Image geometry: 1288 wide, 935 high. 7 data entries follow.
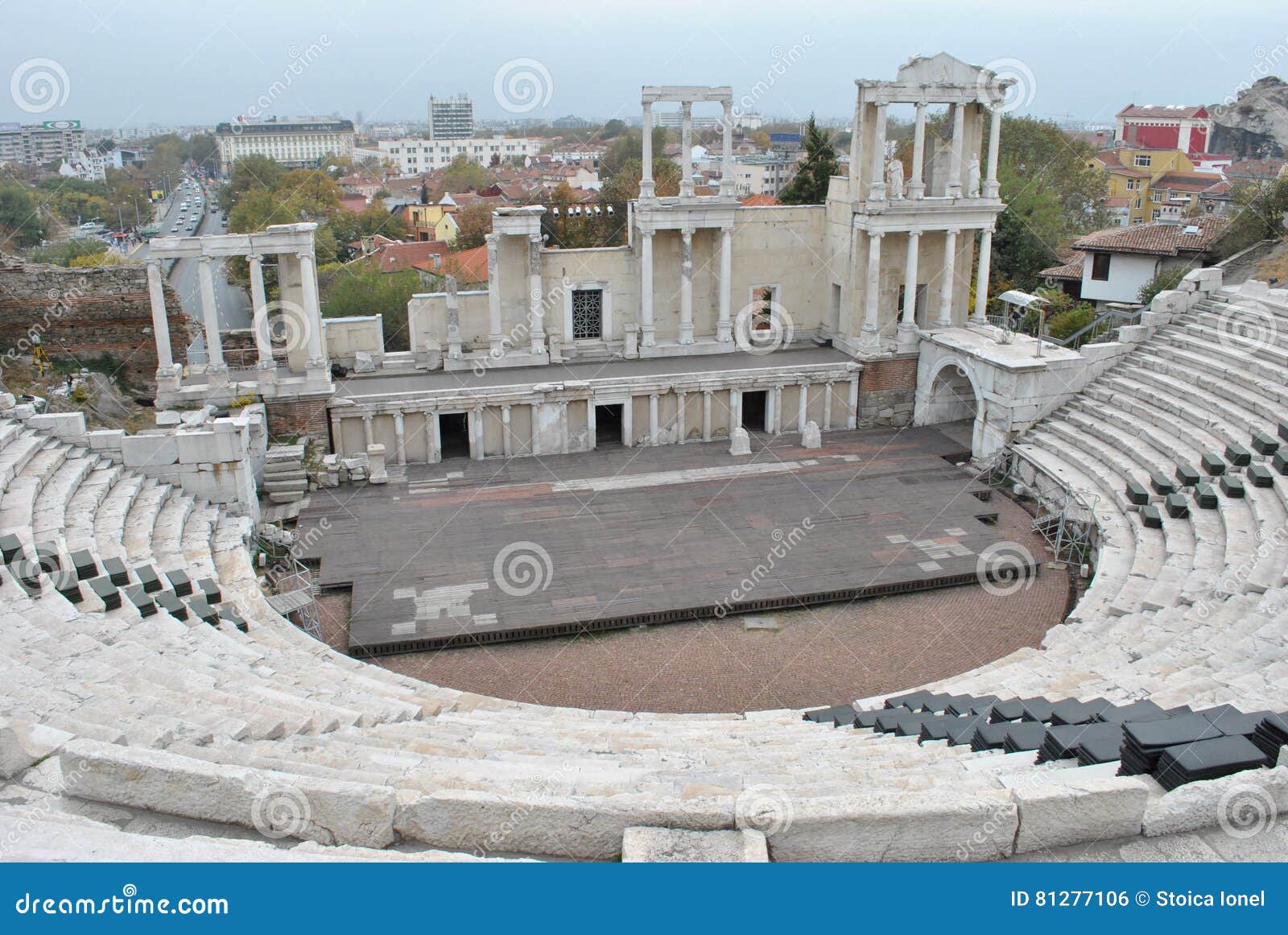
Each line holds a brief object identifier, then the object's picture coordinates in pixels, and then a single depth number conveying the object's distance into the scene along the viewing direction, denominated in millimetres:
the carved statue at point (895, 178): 27625
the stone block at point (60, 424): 18406
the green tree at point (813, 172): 42156
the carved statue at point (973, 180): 28203
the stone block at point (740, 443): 25469
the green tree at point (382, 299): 40219
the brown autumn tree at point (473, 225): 65625
